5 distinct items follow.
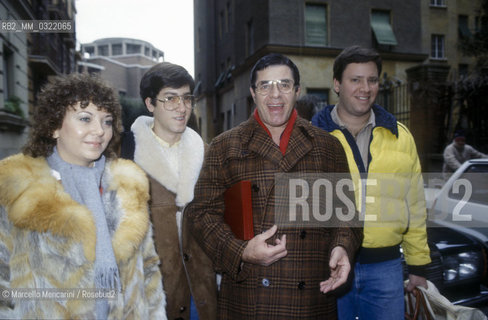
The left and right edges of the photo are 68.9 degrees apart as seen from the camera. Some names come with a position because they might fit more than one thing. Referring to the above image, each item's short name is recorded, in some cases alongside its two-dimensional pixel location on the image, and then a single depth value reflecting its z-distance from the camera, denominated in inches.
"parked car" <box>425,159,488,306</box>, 114.1
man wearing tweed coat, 76.2
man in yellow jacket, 92.9
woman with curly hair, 63.7
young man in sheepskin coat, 89.1
